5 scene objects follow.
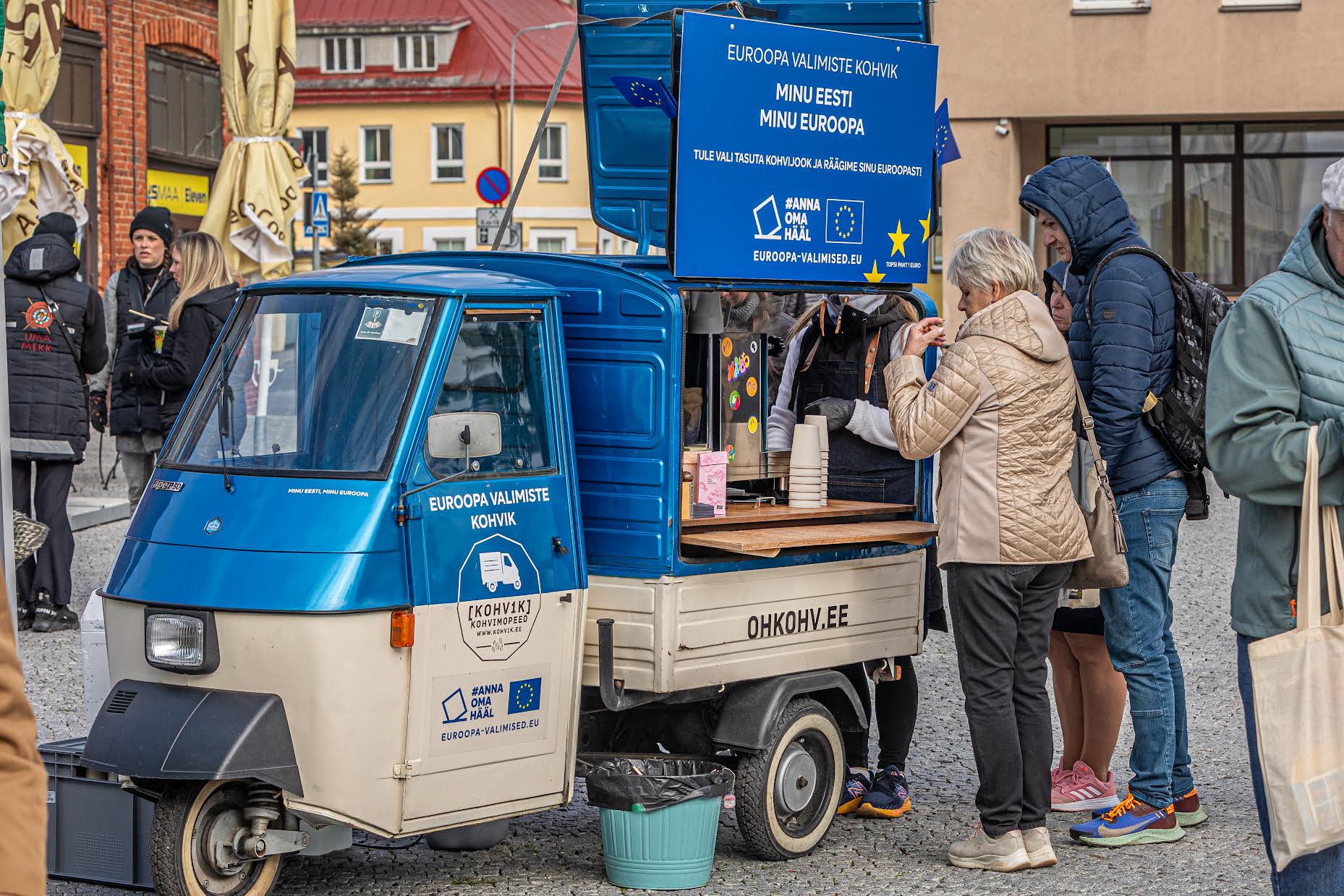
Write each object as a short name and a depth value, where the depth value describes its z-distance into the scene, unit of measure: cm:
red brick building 1997
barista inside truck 660
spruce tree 5988
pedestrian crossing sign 2770
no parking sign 2589
